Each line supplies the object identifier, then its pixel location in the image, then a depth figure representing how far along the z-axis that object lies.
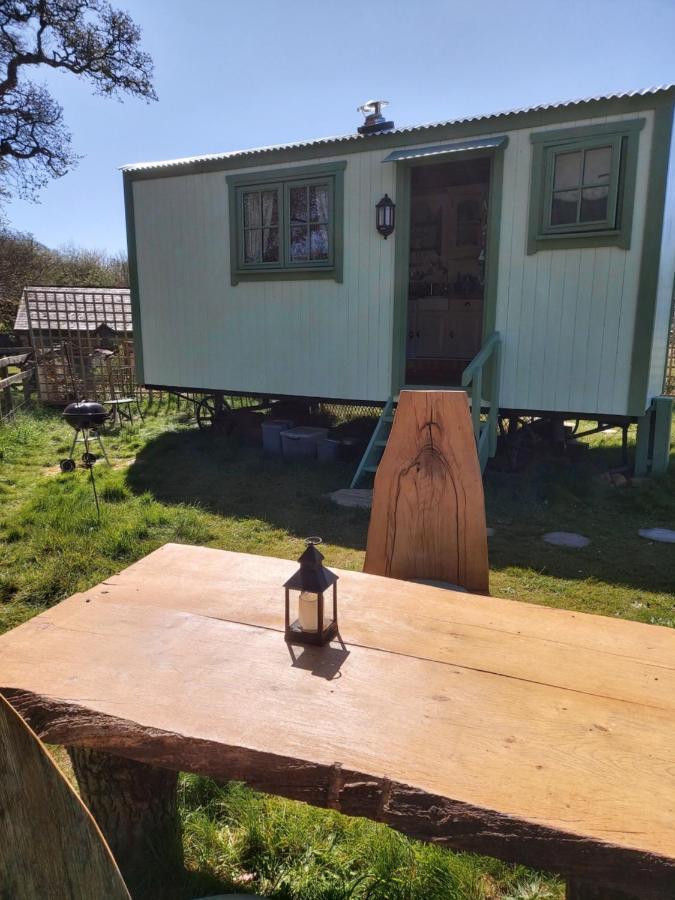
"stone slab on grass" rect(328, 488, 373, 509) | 5.34
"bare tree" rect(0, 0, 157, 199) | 14.62
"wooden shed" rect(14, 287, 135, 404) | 10.70
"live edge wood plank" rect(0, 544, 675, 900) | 0.99
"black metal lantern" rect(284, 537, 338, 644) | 1.49
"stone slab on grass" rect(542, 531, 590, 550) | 4.52
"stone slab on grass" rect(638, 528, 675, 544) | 4.61
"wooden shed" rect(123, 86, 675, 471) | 5.32
